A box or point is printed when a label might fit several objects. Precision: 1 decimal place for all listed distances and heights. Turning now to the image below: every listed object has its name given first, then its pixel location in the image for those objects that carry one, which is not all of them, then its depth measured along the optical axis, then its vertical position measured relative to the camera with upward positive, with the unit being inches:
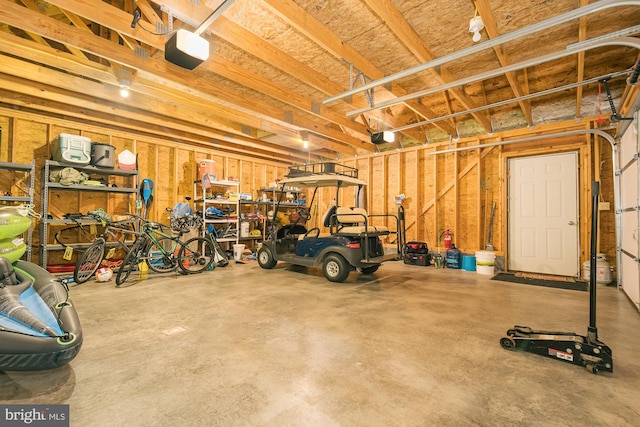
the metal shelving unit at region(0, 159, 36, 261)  167.0 +18.5
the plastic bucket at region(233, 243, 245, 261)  278.2 -34.5
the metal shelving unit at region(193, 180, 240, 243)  273.6 +13.8
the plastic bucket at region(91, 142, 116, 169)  198.8 +44.0
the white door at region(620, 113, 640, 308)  132.3 +3.5
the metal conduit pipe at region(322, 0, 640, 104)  89.4 +69.6
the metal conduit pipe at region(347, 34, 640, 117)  108.9 +69.8
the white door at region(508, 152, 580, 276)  215.2 +1.8
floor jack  77.5 -38.7
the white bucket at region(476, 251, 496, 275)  223.1 -35.9
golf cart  181.2 -18.9
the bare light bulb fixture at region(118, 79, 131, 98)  158.2 +76.2
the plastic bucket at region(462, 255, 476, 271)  237.7 -39.1
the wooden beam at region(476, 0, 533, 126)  108.8 +80.3
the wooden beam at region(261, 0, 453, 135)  107.6 +81.2
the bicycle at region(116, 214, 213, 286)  178.9 -26.9
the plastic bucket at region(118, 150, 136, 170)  219.3 +44.1
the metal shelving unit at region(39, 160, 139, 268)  179.0 +19.9
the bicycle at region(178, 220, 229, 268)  211.3 -28.6
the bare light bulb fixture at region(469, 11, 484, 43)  113.1 +78.5
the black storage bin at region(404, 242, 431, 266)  260.7 -34.8
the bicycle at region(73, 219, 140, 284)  171.8 -26.9
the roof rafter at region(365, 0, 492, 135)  109.5 +81.7
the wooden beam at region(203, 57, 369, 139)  147.9 +79.7
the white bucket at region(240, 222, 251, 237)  299.7 -13.6
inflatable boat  65.7 -28.3
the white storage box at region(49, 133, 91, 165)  185.8 +45.5
